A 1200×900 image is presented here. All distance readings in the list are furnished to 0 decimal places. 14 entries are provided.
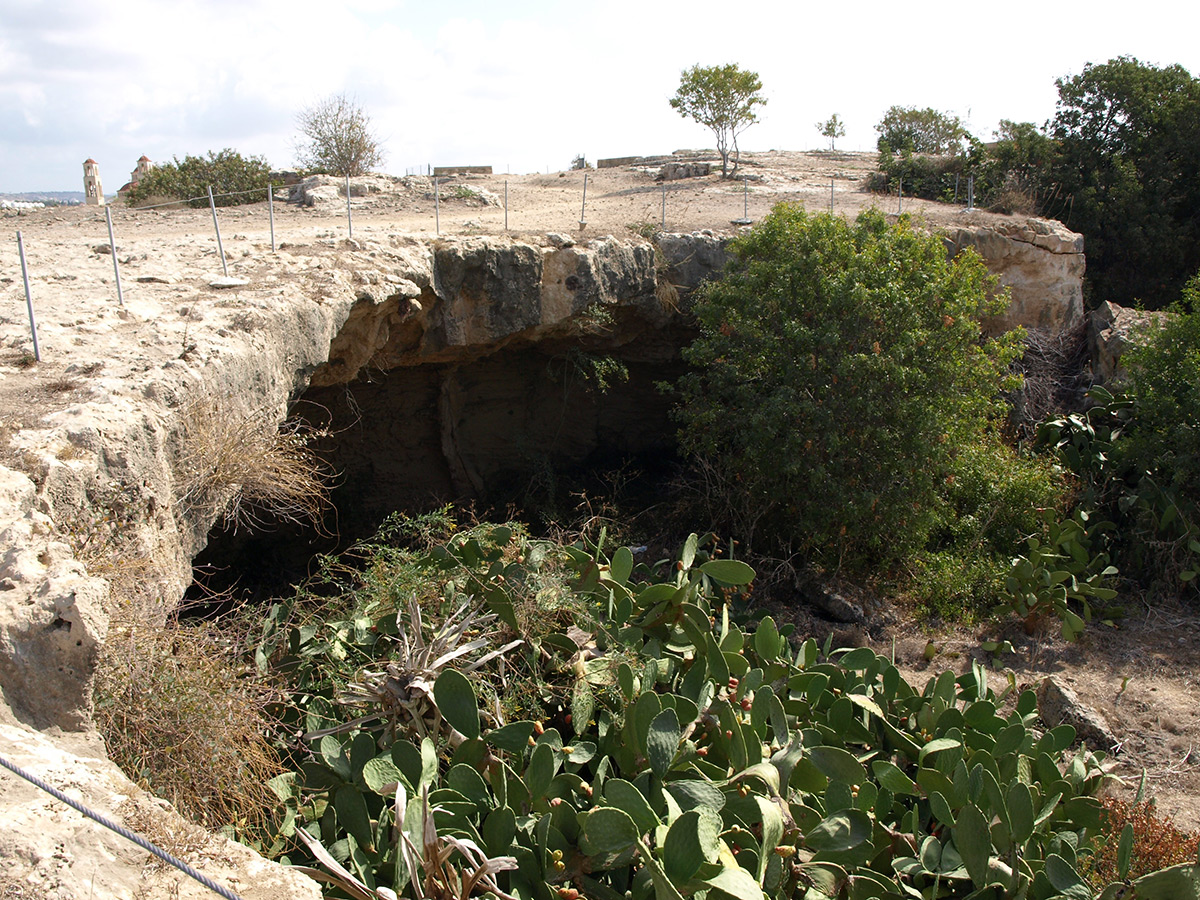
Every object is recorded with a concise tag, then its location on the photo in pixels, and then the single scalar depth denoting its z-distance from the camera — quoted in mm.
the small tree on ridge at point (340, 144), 17344
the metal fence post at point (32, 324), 5211
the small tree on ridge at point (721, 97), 20250
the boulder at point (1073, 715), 6074
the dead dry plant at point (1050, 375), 10719
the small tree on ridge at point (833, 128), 30312
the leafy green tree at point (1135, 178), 14375
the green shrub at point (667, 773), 3209
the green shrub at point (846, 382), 7645
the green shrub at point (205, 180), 13945
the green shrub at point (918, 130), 24547
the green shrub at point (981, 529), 8195
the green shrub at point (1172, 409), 8156
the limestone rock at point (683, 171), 19125
